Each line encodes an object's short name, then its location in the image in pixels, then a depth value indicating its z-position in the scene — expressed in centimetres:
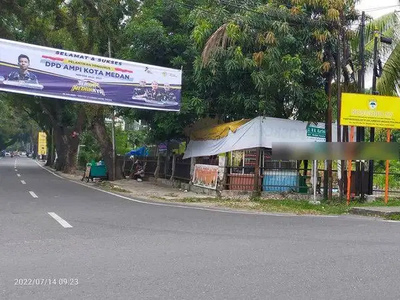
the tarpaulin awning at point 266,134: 1623
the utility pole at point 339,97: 1567
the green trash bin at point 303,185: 1673
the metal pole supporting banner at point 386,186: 1545
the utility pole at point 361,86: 1558
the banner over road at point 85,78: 1605
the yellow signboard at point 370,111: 1504
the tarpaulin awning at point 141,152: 2926
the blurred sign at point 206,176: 1741
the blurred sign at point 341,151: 1478
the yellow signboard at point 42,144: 8262
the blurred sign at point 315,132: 1664
